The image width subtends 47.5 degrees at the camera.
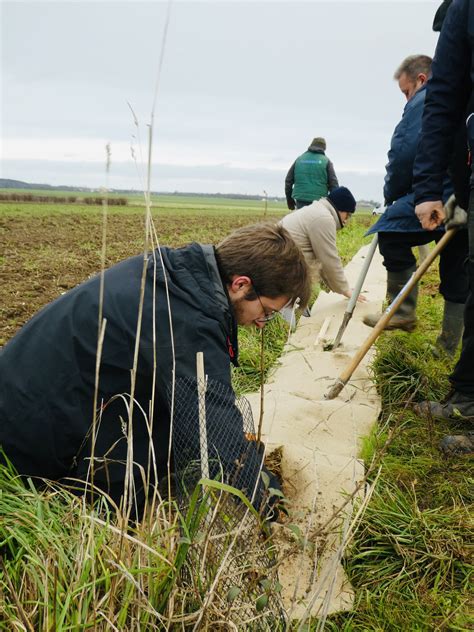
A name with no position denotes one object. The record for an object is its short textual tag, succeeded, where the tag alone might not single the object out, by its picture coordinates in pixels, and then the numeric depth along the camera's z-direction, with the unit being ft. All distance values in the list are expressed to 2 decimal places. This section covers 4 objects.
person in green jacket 25.62
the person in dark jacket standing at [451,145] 8.36
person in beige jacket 16.74
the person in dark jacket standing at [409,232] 11.75
